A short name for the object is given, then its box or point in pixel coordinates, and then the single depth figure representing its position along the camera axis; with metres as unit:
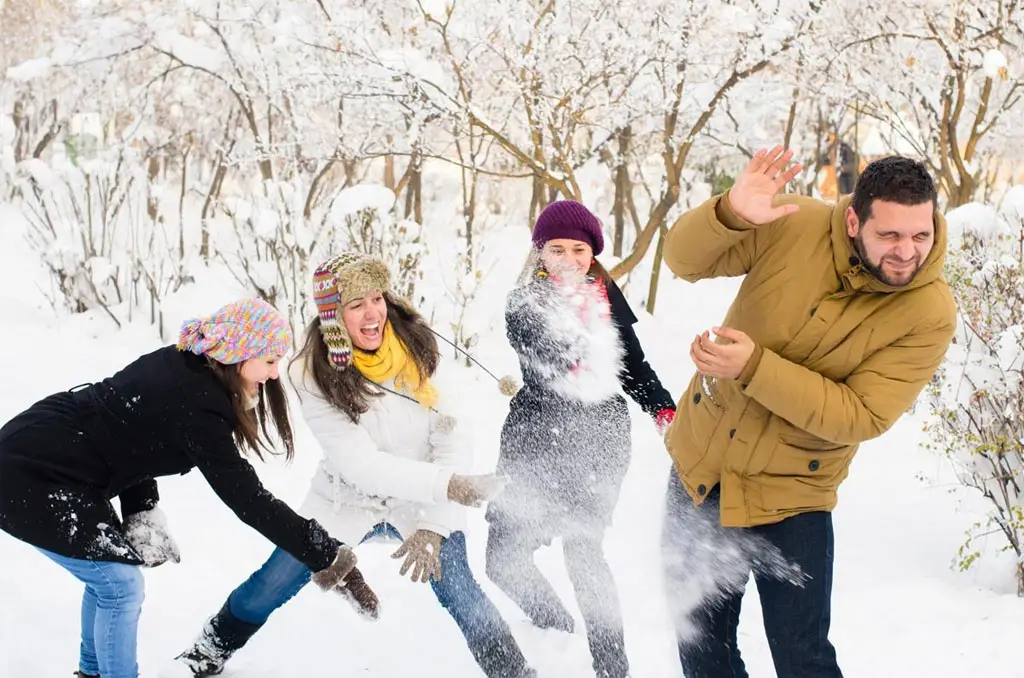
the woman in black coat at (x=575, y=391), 3.33
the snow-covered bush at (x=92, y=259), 8.66
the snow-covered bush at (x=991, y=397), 4.01
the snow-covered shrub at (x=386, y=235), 7.37
